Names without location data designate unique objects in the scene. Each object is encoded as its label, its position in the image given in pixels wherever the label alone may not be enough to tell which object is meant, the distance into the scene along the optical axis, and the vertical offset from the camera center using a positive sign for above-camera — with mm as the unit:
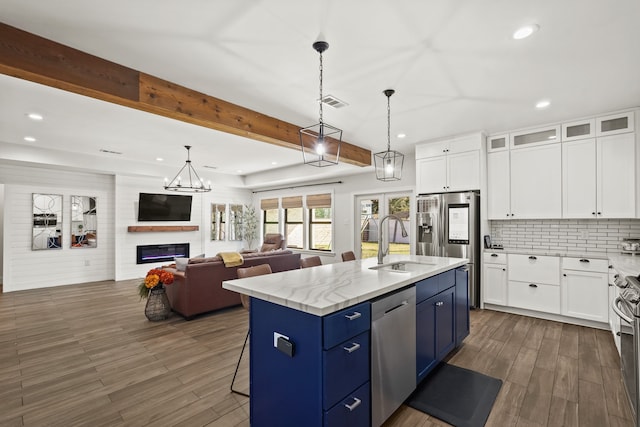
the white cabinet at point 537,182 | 4129 +491
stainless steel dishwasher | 1817 -880
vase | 4113 -1223
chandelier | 6668 +989
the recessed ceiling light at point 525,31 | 2148 +1348
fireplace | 7340 -923
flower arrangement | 4031 -869
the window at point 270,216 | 9328 +7
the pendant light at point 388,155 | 3234 +684
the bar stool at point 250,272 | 2720 -528
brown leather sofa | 4137 -1022
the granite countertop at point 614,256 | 2591 -460
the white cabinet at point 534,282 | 3998 -900
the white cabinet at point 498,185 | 4512 +472
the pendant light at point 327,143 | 4773 +1209
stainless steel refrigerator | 4535 -185
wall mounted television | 7328 +222
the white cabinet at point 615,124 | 3639 +1147
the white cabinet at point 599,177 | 3654 +498
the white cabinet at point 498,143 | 4535 +1128
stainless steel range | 1850 -803
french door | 6348 -110
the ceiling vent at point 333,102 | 3402 +1334
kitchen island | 1513 -706
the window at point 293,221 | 8609 -142
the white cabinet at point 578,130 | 3879 +1143
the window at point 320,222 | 7875 -154
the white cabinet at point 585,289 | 3631 -895
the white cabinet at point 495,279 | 4387 -916
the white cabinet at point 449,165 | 4613 +833
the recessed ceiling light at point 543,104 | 3457 +1321
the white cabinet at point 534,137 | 4160 +1138
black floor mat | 2109 -1389
